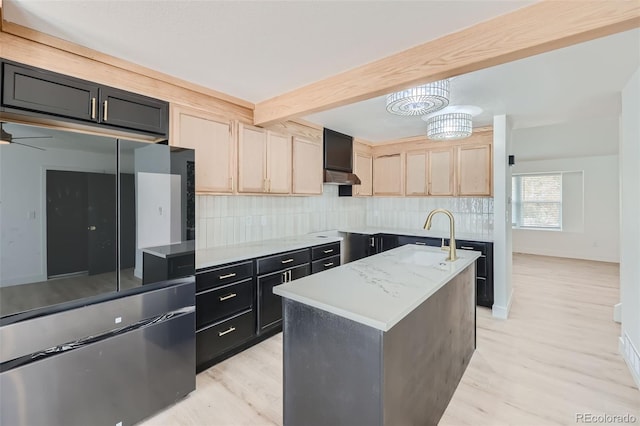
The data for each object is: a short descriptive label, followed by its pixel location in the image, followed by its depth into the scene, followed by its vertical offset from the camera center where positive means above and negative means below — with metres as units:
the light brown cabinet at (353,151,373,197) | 4.63 +0.66
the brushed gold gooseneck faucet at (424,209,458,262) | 2.18 -0.22
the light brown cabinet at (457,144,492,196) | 3.88 +0.59
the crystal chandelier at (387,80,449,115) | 1.97 +0.79
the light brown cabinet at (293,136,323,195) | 3.53 +0.58
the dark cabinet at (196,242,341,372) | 2.30 -0.81
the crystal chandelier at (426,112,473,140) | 2.72 +0.83
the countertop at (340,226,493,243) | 3.86 -0.32
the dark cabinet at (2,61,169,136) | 1.62 +0.71
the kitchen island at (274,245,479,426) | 1.25 -0.67
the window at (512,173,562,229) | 7.09 +0.30
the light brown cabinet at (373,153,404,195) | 4.69 +0.62
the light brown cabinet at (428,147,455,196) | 4.18 +0.61
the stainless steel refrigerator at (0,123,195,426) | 1.39 -0.38
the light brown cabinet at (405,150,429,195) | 4.41 +0.61
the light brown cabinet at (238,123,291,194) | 2.92 +0.55
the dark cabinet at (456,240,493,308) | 3.61 -0.77
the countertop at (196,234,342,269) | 2.42 -0.39
